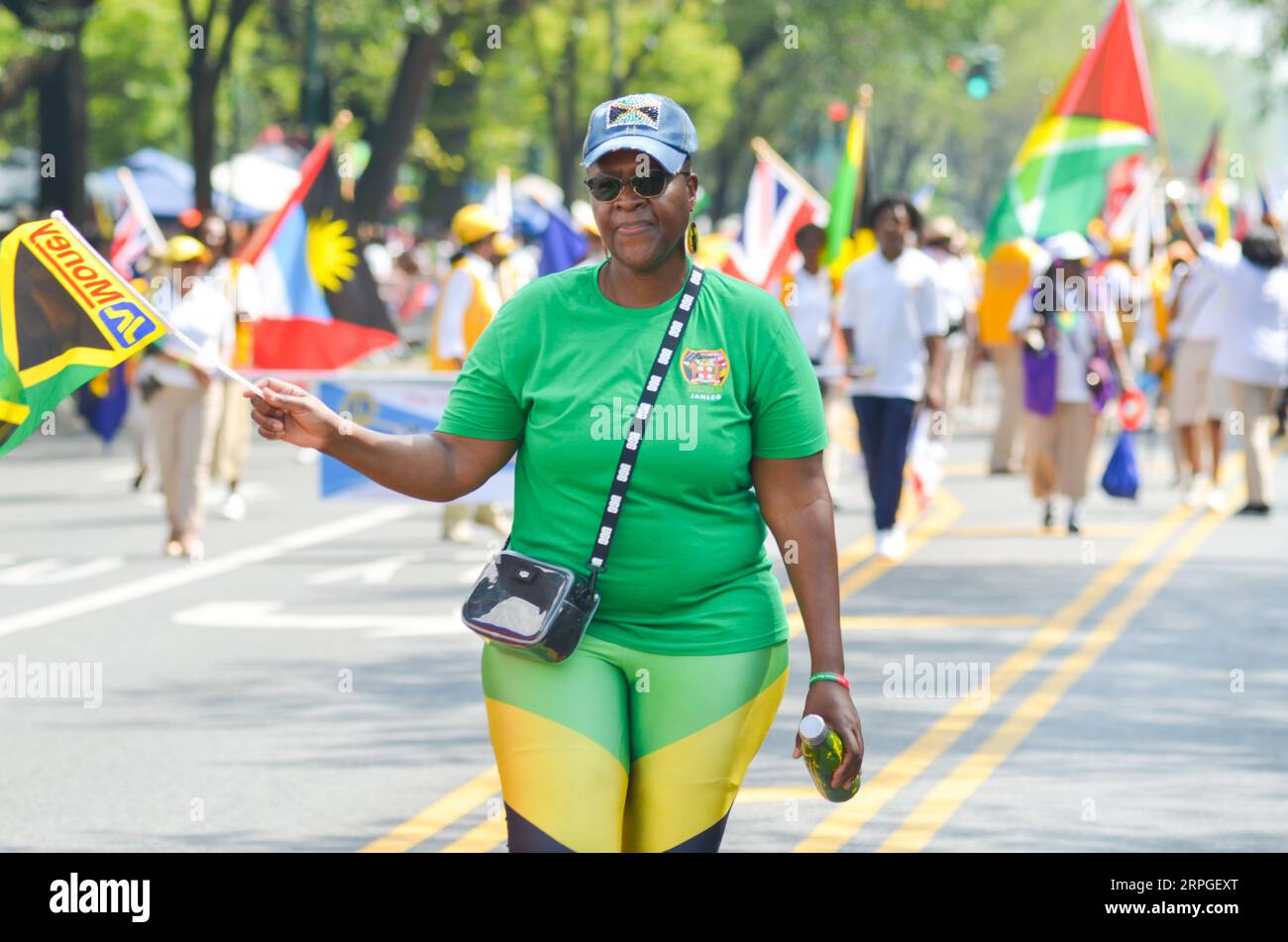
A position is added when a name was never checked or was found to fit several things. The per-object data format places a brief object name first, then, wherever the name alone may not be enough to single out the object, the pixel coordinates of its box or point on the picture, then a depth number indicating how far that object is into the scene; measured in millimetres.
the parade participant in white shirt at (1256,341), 15812
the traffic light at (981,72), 36125
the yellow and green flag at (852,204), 16484
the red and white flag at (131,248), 19453
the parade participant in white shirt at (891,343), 13578
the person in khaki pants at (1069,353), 15023
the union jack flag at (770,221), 17750
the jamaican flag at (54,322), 4711
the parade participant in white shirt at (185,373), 14008
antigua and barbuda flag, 14539
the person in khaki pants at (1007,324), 17938
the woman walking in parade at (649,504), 4219
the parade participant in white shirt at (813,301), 16250
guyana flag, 17312
